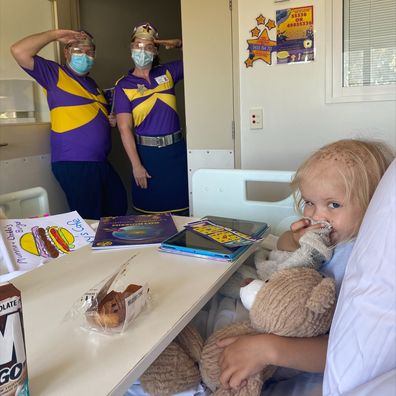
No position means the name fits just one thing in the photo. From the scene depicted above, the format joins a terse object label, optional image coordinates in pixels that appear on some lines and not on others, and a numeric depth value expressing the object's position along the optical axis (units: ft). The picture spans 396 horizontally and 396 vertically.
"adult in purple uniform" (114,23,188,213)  7.28
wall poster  6.38
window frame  6.13
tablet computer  2.90
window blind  5.97
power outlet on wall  6.93
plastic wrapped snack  1.98
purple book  3.25
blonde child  2.24
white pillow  1.57
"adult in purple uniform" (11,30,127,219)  6.98
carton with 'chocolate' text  1.42
